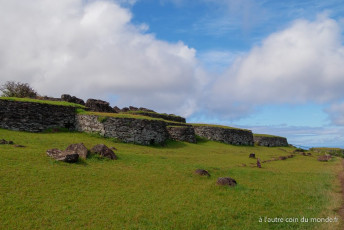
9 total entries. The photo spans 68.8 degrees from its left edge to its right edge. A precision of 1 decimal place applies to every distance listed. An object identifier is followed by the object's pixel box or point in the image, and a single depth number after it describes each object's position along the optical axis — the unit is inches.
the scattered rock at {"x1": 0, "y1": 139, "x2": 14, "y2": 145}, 597.6
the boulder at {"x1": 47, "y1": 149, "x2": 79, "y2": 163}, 497.4
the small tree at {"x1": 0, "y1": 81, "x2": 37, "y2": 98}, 1330.0
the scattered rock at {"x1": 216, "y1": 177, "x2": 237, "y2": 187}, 456.4
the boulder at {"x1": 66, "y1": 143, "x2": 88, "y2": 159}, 548.3
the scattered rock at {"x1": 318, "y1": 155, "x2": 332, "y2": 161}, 1064.8
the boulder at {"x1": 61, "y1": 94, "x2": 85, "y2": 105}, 1165.7
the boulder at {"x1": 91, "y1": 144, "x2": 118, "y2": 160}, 579.1
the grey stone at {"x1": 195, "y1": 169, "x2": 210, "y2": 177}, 527.1
